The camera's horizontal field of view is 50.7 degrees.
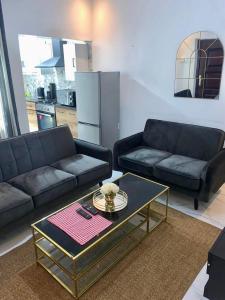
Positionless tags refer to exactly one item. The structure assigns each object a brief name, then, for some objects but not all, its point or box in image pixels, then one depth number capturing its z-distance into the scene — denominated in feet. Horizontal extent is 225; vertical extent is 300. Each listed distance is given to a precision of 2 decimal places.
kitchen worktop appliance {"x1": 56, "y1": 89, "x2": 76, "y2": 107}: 14.48
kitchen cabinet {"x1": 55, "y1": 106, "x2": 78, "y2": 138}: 14.56
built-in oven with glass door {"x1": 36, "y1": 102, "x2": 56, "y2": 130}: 15.53
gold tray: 6.63
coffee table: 5.52
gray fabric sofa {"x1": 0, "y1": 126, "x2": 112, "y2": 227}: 7.24
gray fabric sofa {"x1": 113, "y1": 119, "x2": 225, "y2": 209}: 8.33
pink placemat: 5.65
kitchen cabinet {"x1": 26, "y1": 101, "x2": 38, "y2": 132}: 17.10
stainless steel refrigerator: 12.61
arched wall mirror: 9.96
